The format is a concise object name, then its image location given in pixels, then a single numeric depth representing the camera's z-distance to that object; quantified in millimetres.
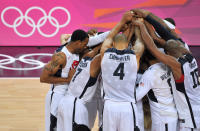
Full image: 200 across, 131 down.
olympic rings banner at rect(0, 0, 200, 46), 29591
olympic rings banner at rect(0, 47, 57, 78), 23459
